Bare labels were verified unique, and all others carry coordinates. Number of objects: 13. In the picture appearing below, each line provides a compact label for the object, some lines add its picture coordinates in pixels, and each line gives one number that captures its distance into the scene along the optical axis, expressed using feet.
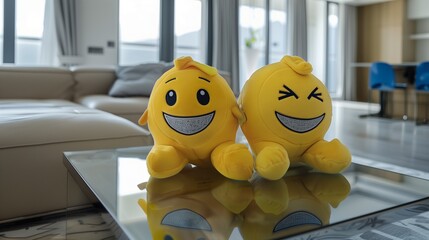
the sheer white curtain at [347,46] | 26.73
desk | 18.74
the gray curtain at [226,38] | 20.10
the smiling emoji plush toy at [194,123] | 2.56
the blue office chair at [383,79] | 18.02
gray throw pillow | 9.77
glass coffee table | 1.92
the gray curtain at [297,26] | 23.56
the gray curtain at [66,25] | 15.73
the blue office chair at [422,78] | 16.48
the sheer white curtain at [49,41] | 15.84
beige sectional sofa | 4.10
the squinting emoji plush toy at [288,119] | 2.61
